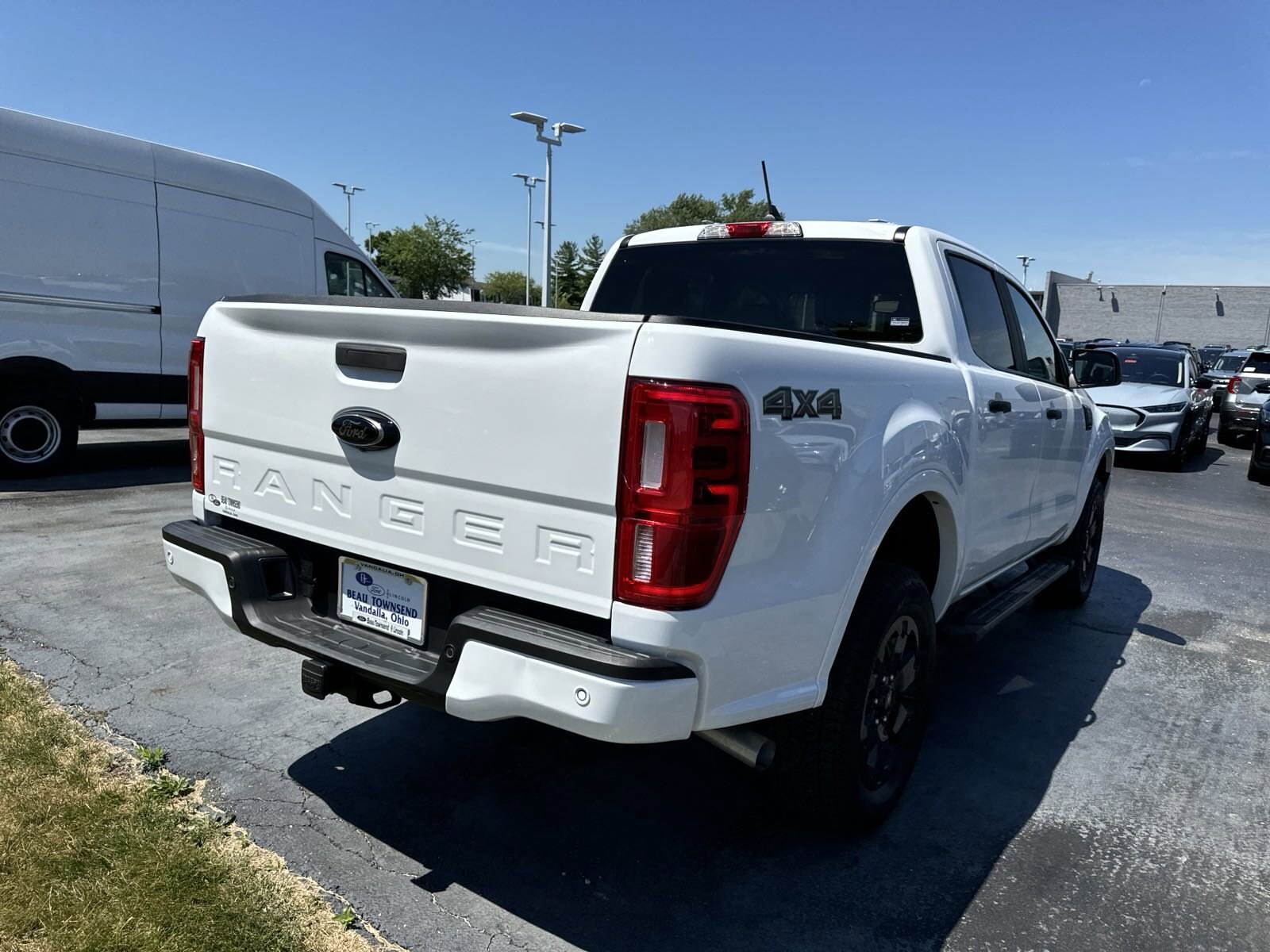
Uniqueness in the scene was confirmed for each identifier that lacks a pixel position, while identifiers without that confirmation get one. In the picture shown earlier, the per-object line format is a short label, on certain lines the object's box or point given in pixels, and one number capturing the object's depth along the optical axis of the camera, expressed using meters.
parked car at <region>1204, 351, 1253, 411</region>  20.59
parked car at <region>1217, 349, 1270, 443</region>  16.62
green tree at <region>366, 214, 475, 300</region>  53.62
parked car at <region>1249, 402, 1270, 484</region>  12.39
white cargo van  8.20
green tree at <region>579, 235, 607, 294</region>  71.06
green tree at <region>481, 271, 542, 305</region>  72.06
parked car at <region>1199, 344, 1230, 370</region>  37.35
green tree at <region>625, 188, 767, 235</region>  59.68
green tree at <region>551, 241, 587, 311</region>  68.25
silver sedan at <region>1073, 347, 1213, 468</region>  13.23
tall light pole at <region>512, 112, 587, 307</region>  22.47
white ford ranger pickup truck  2.21
